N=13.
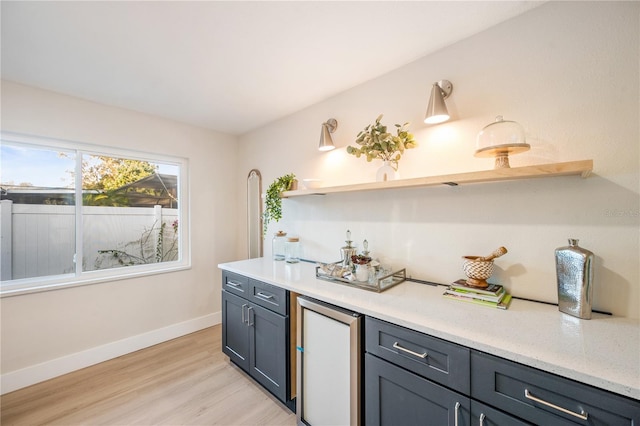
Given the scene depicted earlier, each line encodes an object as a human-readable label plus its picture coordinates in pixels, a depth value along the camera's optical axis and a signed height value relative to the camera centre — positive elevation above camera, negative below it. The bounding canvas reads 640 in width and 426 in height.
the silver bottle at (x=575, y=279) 1.14 -0.31
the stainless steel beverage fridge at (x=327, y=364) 1.37 -0.87
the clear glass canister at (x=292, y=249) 2.59 -0.36
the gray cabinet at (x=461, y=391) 0.80 -0.66
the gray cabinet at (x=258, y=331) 1.78 -0.91
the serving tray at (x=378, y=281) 1.62 -0.46
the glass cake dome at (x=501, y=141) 1.32 +0.37
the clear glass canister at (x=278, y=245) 2.69 -0.33
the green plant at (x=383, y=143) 1.77 +0.48
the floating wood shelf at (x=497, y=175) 1.12 +0.18
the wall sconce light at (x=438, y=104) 1.61 +0.68
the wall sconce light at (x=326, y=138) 2.28 +0.67
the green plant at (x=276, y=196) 2.56 +0.18
